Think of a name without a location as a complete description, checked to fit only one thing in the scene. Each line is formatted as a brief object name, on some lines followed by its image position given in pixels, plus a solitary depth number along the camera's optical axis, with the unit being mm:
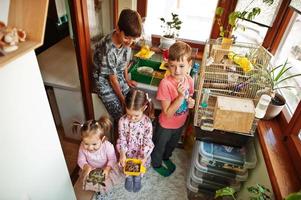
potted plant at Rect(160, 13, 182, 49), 1721
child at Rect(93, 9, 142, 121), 1207
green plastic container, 1552
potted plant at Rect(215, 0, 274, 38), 1430
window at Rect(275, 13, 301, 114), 1260
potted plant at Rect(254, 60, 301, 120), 1202
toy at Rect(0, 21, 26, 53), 550
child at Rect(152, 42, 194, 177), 1224
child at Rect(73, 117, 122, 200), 1237
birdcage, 1176
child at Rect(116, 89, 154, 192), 1241
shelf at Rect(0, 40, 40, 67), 521
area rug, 1527
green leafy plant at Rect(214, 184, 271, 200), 915
